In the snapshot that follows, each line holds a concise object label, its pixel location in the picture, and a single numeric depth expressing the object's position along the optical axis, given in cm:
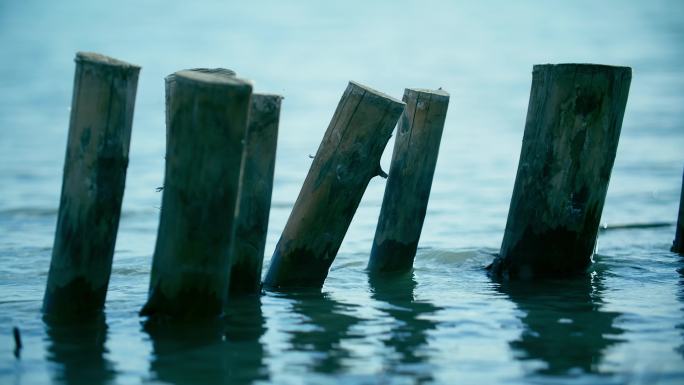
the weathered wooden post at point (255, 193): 1280
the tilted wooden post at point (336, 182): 1327
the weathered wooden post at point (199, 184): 1083
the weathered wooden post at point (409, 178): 1512
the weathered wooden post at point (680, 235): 1705
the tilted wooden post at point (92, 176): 1135
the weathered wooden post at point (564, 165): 1398
